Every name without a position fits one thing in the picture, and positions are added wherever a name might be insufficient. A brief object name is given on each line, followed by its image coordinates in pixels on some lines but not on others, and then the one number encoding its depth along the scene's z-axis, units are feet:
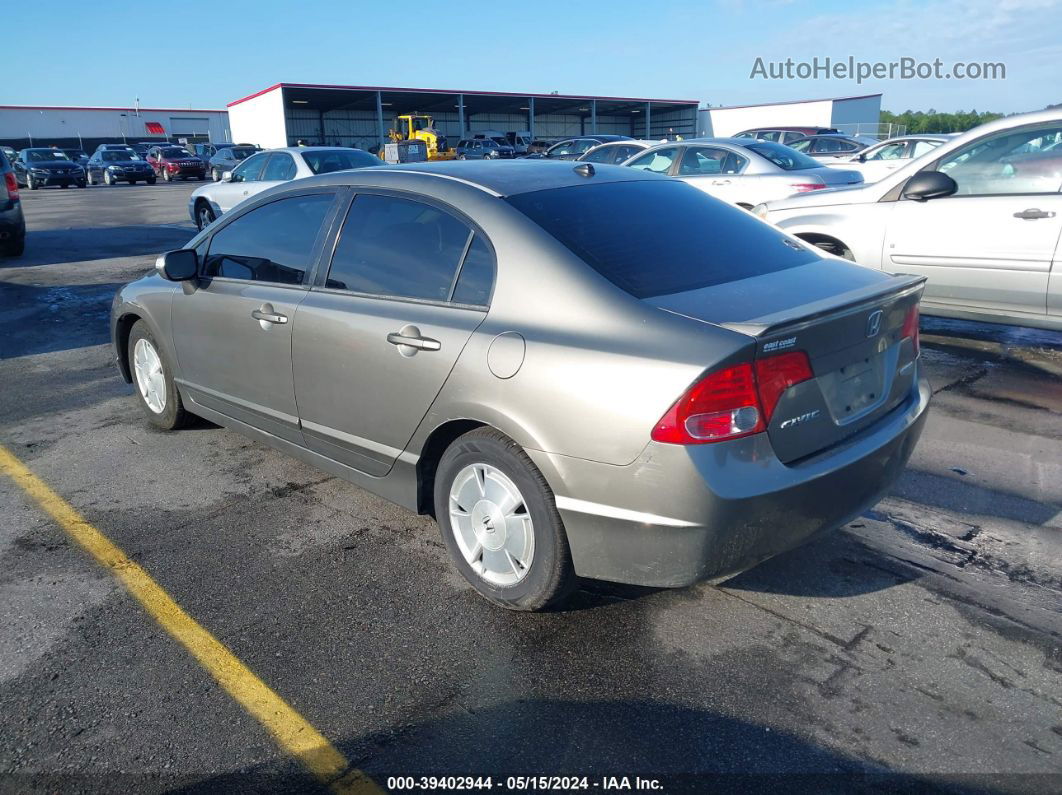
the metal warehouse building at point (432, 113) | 168.14
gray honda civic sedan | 8.70
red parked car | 130.52
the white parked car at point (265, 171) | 42.39
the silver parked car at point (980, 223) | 19.07
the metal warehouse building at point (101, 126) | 213.25
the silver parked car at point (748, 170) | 34.63
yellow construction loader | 139.61
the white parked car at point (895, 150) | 59.36
